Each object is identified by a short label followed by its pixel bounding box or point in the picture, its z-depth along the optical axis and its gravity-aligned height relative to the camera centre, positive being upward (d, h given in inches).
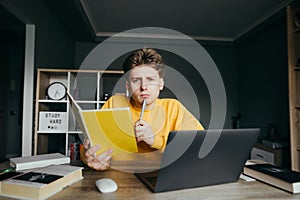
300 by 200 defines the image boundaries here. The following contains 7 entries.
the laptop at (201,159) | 24.8 -5.8
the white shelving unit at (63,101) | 101.0 +2.5
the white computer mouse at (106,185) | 27.3 -9.1
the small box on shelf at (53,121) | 101.5 -5.8
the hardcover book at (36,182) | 24.8 -8.2
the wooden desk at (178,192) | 26.4 -9.8
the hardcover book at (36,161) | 35.8 -8.4
